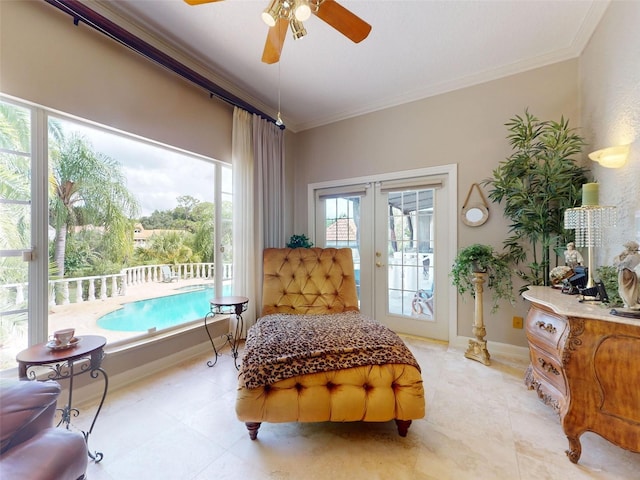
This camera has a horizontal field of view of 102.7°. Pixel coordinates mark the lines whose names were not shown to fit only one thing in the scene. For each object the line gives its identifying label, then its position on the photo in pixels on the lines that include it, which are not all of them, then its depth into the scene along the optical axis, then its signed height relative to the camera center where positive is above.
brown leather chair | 0.70 -0.59
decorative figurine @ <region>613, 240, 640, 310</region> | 1.21 -0.19
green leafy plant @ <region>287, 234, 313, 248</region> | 3.18 -0.02
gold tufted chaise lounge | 1.36 -0.80
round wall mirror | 2.51 +0.24
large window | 1.57 +0.08
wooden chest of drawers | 1.16 -0.65
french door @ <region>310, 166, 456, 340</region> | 2.77 -0.02
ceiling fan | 1.19 +1.15
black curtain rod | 1.60 +1.44
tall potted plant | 2.04 +0.42
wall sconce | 1.55 +0.51
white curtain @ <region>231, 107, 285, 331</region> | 2.72 +0.46
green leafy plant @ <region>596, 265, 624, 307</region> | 1.35 -0.25
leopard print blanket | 1.39 -0.64
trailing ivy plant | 2.30 -0.29
